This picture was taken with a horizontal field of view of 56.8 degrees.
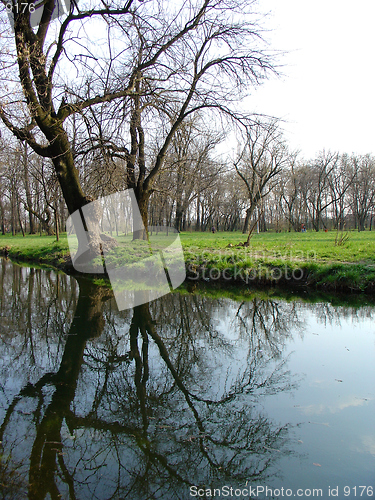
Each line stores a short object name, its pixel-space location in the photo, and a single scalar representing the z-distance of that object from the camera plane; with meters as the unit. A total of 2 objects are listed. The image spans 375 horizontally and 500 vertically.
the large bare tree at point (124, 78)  9.50
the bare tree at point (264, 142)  11.30
